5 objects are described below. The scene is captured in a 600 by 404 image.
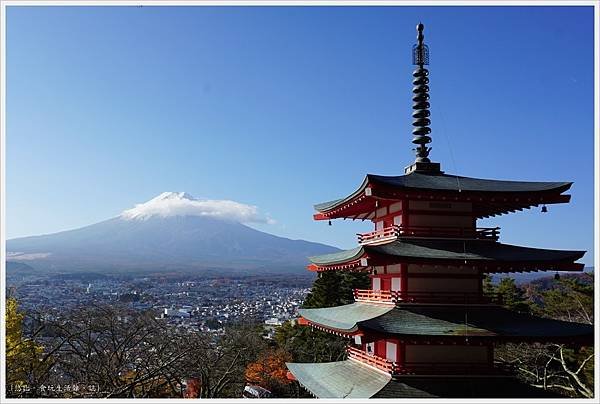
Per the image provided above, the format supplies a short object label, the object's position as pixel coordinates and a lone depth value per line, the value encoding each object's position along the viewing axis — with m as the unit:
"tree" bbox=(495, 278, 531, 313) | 26.28
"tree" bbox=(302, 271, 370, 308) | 30.75
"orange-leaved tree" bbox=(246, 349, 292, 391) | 24.36
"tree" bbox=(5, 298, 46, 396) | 13.85
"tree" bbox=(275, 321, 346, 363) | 26.31
